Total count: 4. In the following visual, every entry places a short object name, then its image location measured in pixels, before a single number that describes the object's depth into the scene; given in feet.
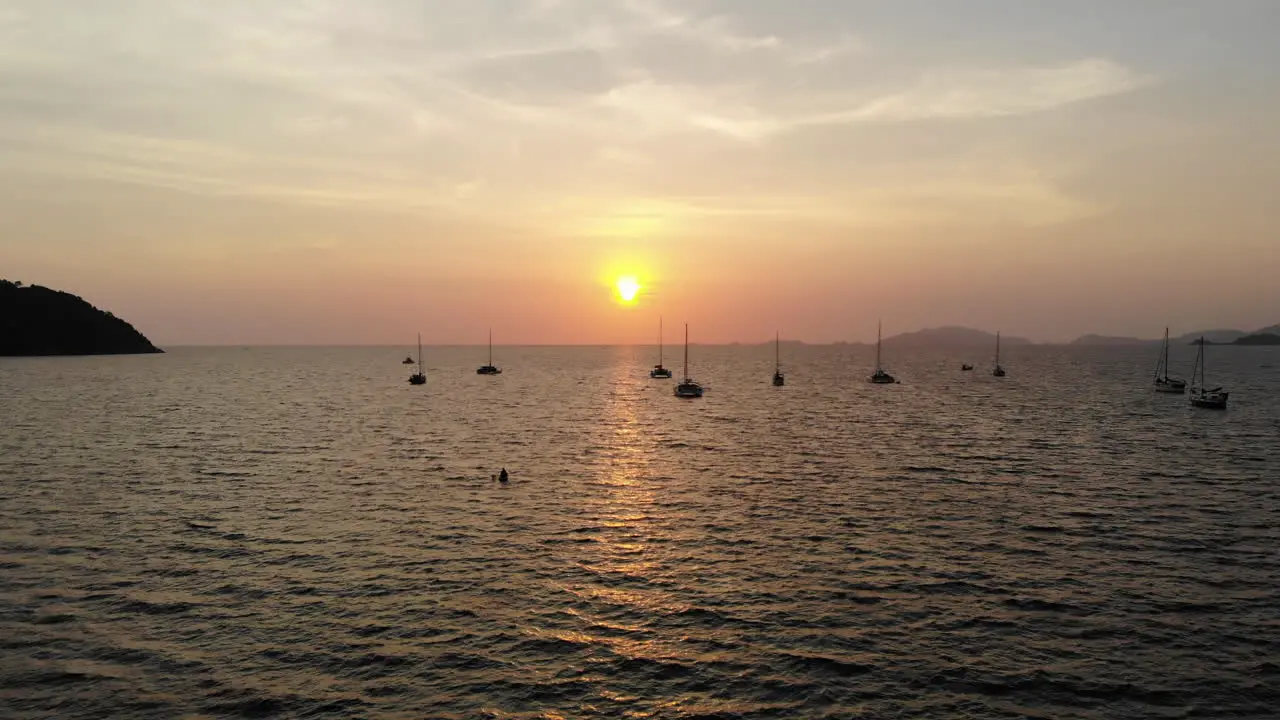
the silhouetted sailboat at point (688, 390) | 468.75
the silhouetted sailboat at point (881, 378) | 568.82
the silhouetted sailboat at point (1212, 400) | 363.97
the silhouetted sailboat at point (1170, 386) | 463.83
